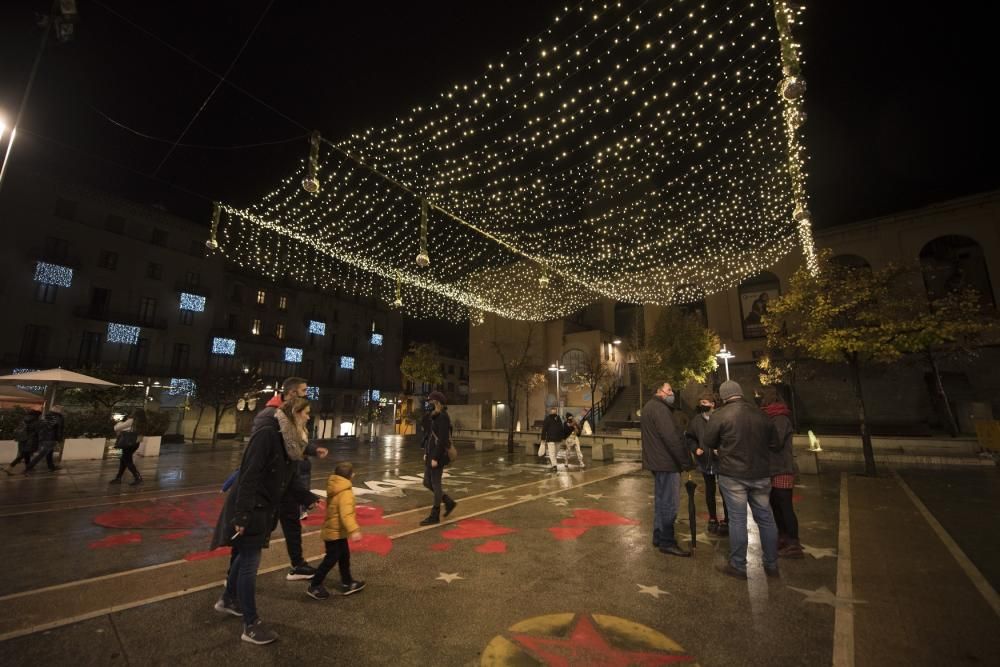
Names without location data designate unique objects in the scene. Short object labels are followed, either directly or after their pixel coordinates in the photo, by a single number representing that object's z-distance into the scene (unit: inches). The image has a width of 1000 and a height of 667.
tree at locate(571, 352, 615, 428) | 1131.3
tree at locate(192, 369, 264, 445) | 1039.0
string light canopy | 253.4
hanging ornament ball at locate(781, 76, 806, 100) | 208.4
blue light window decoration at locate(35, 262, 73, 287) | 1080.8
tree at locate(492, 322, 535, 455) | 766.5
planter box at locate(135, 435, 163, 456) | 658.8
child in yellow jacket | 150.5
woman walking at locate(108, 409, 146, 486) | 391.5
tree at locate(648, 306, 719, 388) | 981.8
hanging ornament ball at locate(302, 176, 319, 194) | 309.1
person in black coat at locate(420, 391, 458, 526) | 258.2
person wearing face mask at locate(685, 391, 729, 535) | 235.5
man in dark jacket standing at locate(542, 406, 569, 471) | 497.4
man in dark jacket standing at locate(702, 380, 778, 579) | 175.2
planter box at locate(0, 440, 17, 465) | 502.0
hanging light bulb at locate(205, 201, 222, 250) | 429.1
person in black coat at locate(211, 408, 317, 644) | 121.3
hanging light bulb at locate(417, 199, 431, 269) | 416.0
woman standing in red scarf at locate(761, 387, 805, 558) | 202.1
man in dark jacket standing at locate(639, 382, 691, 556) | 204.4
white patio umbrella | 478.3
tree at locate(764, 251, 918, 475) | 488.7
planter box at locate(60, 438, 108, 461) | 579.5
